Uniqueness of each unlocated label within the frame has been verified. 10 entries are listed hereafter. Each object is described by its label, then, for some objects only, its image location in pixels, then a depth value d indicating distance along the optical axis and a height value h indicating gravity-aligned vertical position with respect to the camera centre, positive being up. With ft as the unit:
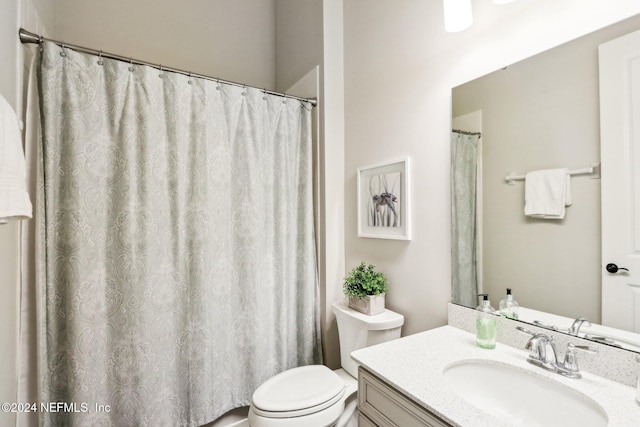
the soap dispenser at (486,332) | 3.27 -1.35
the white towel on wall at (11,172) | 2.46 +0.38
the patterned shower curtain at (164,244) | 4.09 -0.49
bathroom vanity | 2.27 -1.52
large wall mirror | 2.81 +0.43
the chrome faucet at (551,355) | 2.67 -1.37
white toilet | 3.83 -2.53
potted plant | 4.81 -1.29
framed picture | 4.71 +0.17
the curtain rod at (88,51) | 3.82 +2.28
